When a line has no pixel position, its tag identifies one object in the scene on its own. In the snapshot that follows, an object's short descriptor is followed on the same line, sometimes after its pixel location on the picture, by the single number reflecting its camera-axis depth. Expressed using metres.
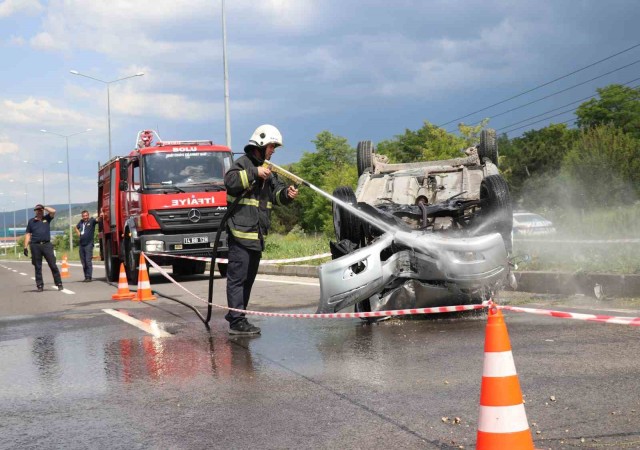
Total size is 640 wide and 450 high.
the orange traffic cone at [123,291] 13.77
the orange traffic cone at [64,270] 26.66
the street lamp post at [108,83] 43.72
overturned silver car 7.84
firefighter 8.06
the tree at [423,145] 57.91
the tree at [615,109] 80.81
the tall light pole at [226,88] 26.89
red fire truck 17.31
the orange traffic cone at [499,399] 3.46
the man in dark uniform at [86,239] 21.67
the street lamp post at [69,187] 65.06
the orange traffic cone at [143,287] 13.17
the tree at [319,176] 72.46
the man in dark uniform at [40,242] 17.33
